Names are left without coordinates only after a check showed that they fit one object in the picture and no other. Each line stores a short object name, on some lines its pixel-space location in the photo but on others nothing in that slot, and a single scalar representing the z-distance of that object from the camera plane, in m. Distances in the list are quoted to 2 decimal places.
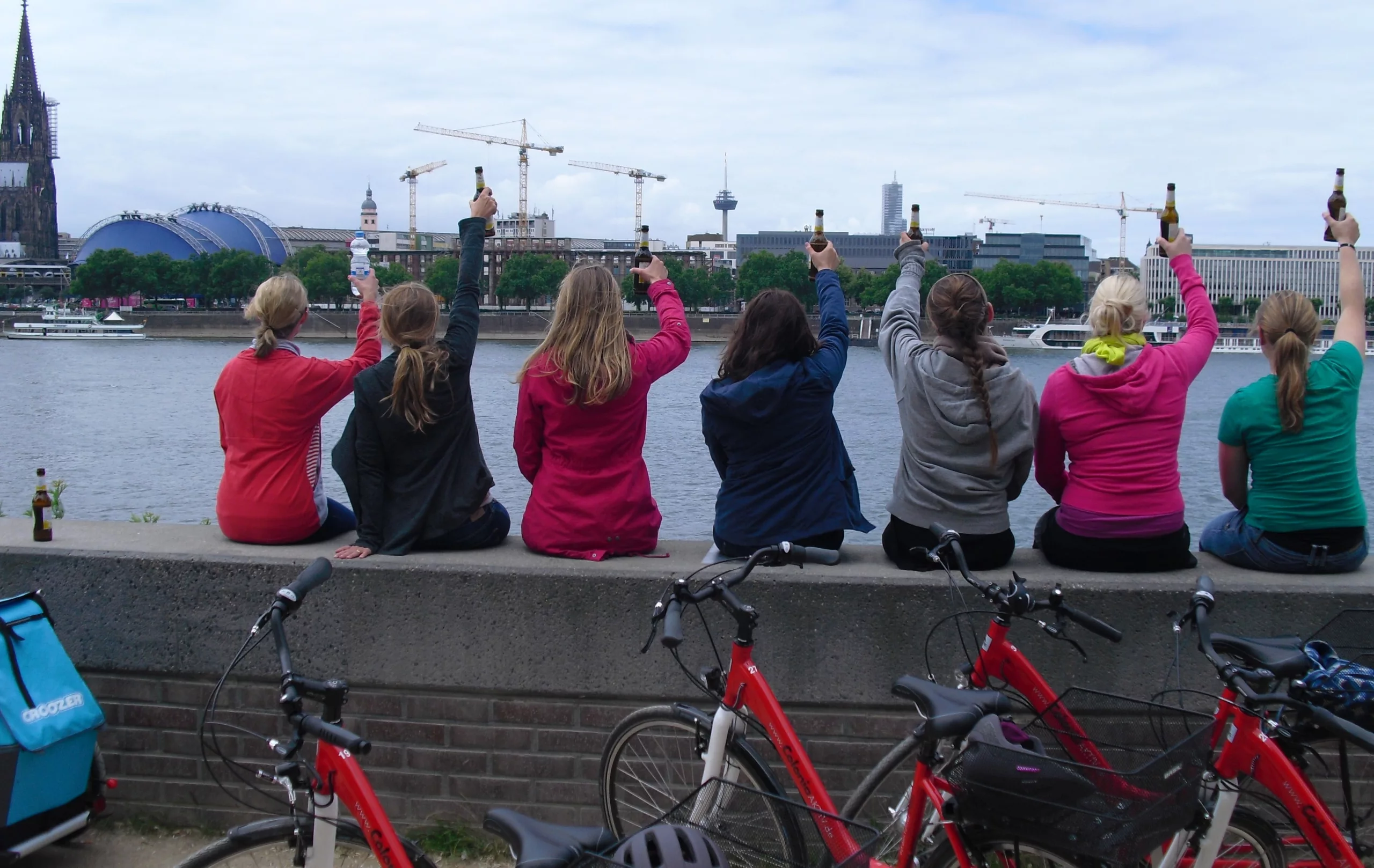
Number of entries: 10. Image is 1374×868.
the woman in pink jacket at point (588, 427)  4.21
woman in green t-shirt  4.10
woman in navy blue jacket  4.21
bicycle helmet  2.04
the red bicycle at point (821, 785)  2.39
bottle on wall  4.30
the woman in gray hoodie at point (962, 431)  4.05
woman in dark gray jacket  4.23
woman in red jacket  4.44
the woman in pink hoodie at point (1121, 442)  4.09
